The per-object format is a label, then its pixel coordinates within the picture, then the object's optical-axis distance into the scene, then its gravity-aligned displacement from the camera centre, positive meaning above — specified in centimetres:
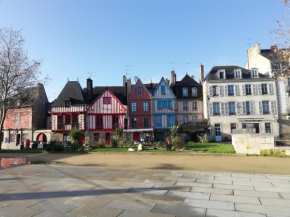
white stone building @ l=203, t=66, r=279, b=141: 2717 +308
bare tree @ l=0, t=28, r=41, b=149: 1878 +449
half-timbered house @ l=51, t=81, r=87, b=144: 2778 +197
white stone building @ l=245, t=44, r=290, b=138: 2670 +336
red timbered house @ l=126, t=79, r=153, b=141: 2808 +231
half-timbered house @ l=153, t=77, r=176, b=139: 2859 +277
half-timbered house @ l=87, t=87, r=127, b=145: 2791 +189
